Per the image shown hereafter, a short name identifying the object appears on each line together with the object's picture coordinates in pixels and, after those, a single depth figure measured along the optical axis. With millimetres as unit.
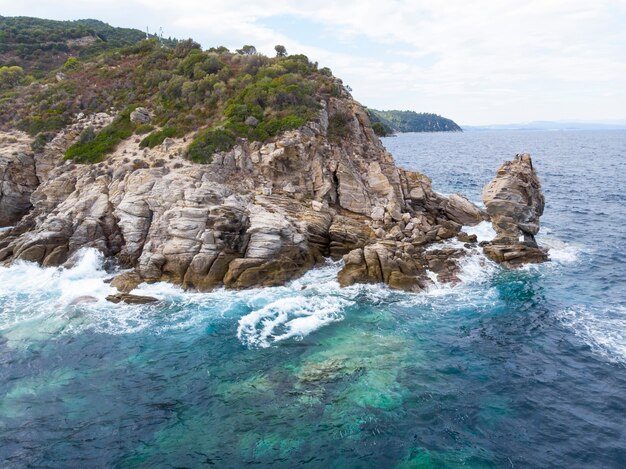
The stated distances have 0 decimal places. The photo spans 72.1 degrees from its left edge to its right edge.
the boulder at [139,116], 54188
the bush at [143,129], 51969
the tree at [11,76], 73312
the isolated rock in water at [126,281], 33938
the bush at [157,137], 48238
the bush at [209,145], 43688
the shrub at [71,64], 74488
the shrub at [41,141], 51000
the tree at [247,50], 69769
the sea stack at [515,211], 39656
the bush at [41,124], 54250
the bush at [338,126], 49906
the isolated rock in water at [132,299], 32062
